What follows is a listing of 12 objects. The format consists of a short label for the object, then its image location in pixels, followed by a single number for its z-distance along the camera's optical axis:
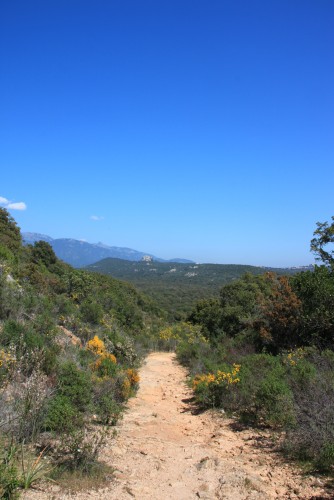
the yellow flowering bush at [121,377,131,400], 8.84
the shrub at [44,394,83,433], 5.47
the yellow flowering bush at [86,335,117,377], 9.16
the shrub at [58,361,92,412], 6.60
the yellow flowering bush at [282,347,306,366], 9.17
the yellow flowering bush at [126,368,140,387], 10.20
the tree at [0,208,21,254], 21.94
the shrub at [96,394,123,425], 7.08
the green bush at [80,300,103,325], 14.52
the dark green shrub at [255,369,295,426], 6.66
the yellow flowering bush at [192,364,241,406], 8.70
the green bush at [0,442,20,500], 3.63
